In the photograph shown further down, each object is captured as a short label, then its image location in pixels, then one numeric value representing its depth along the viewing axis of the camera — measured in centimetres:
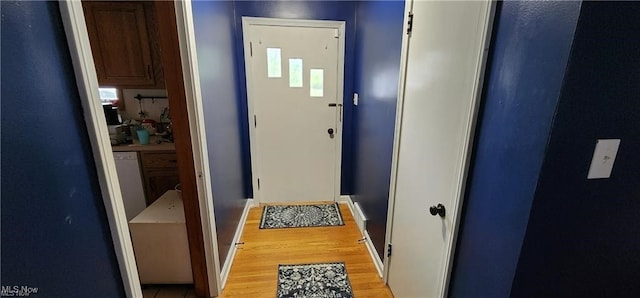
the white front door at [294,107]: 260
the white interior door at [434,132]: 98
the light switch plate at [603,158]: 71
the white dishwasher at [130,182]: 235
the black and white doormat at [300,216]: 266
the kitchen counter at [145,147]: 233
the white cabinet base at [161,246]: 166
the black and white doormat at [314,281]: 181
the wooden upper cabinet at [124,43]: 226
